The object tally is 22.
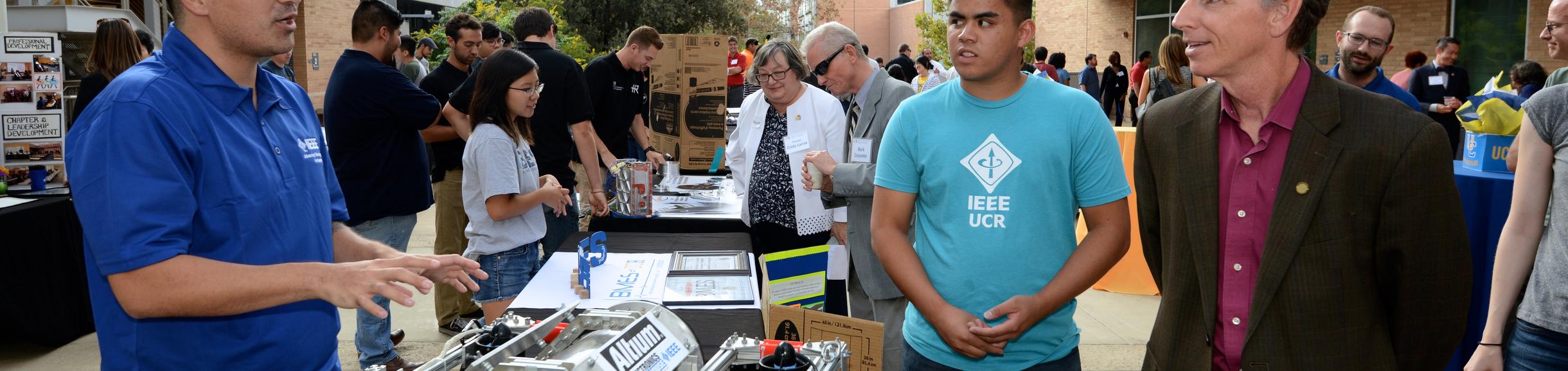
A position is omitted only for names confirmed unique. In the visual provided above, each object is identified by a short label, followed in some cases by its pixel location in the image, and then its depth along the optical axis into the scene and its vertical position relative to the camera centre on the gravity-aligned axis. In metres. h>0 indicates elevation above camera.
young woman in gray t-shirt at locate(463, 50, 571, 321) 3.42 -0.18
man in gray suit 3.04 -0.08
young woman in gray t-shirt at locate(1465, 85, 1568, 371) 2.11 -0.26
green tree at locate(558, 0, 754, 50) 20.48 +2.64
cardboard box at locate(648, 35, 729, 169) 6.34 +0.31
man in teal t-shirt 2.05 -0.14
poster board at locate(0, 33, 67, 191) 5.46 +0.15
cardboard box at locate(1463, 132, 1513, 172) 3.62 -0.04
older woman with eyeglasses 3.87 -0.03
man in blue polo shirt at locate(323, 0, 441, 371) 3.97 -0.02
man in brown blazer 1.49 -0.12
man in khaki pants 4.80 -0.38
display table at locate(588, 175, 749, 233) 4.51 -0.40
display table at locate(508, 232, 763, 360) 2.54 -0.45
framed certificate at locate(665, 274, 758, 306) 2.87 -0.48
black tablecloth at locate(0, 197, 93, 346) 4.46 -0.70
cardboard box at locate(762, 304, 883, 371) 2.57 -0.54
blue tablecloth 3.46 -0.28
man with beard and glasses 3.71 +0.37
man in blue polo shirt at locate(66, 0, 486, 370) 1.39 -0.13
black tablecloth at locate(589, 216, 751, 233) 4.52 -0.42
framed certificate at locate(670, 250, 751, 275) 3.29 -0.45
